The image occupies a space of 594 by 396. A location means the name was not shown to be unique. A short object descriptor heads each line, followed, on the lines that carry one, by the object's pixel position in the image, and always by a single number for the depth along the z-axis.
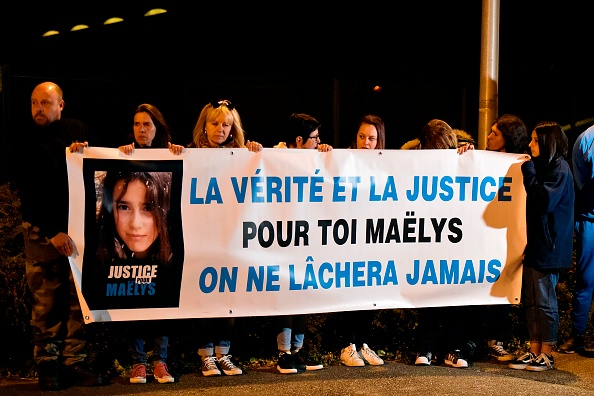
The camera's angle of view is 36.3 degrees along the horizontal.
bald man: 5.58
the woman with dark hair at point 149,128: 6.03
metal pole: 7.39
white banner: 5.77
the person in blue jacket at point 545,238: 6.19
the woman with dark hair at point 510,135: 6.46
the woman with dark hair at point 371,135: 6.38
